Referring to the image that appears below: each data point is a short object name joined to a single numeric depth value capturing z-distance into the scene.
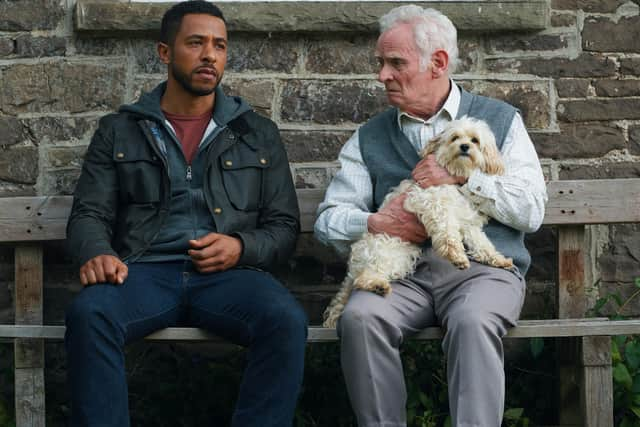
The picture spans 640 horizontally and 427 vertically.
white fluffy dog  8.08
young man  7.62
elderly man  7.48
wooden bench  8.71
